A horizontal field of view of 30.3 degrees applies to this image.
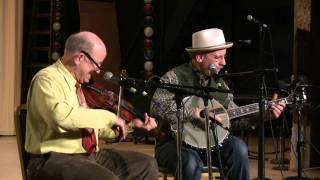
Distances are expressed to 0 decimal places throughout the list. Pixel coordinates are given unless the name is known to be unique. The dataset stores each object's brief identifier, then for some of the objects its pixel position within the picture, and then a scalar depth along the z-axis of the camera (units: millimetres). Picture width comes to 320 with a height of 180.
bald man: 3006
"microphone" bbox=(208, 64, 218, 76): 3715
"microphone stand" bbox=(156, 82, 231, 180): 3266
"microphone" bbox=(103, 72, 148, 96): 2898
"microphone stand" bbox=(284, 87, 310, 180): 4551
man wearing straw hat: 3838
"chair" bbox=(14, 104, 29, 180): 3266
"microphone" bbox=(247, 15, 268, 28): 4168
